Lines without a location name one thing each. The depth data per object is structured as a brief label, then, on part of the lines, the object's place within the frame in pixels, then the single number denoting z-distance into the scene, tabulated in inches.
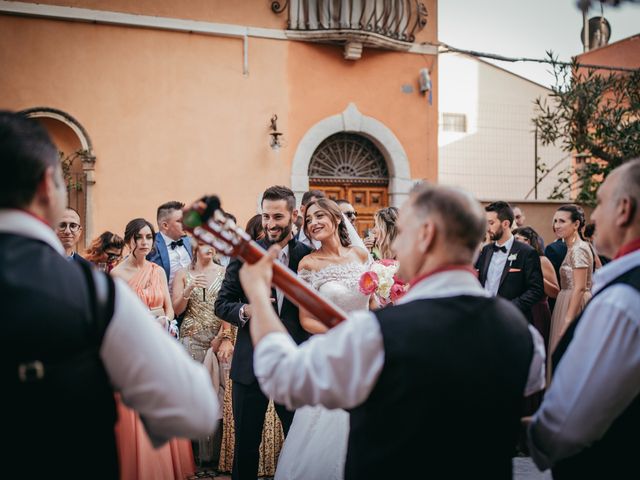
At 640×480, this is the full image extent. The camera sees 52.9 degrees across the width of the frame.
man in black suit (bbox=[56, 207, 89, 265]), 182.4
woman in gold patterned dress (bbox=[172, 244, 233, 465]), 221.6
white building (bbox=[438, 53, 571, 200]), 803.4
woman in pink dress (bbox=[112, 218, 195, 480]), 166.6
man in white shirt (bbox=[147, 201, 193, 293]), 253.6
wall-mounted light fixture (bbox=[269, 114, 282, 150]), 448.8
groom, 154.6
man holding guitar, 68.0
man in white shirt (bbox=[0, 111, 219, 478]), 58.1
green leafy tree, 446.0
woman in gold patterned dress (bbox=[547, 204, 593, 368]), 253.0
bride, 154.4
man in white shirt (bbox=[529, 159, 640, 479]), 75.8
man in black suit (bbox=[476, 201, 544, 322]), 238.5
